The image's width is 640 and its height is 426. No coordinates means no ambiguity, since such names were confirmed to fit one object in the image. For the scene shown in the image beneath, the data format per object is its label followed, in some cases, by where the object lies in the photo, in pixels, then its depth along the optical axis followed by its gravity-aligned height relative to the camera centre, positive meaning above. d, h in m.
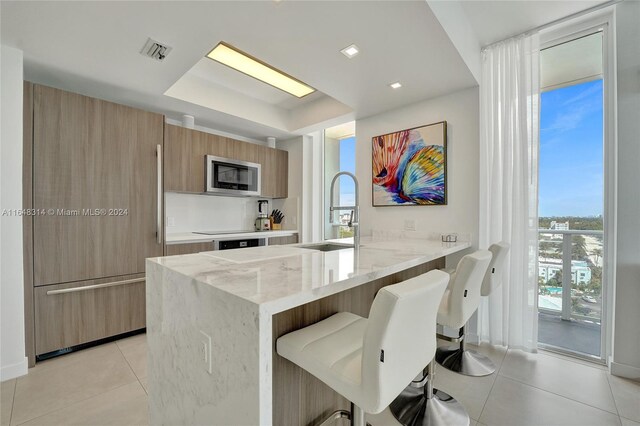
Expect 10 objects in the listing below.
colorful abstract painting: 2.64 +0.47
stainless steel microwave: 3.30 +0.46
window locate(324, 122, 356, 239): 3.95 +0.70
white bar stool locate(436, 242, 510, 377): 1.99 -1.12
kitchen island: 0.78 -0.42
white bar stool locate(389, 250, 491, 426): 1.49 -1.02
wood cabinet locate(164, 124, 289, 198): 3.01 +0.73
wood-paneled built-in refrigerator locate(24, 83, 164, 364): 2.08 -0.01
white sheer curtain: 2.19 +0.25
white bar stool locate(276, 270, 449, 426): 0.80 -0.50
